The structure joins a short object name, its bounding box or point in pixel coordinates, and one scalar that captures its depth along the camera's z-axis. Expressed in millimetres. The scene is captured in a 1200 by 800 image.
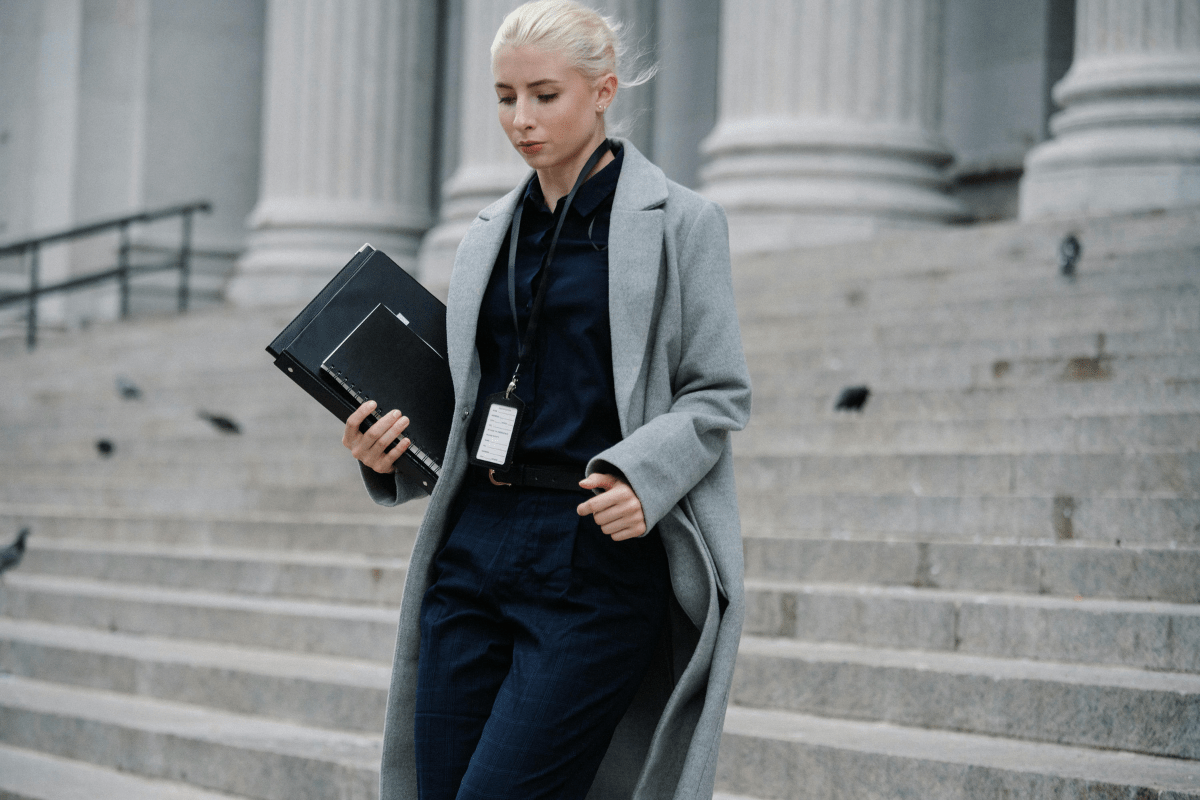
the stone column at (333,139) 13883
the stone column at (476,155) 12273
